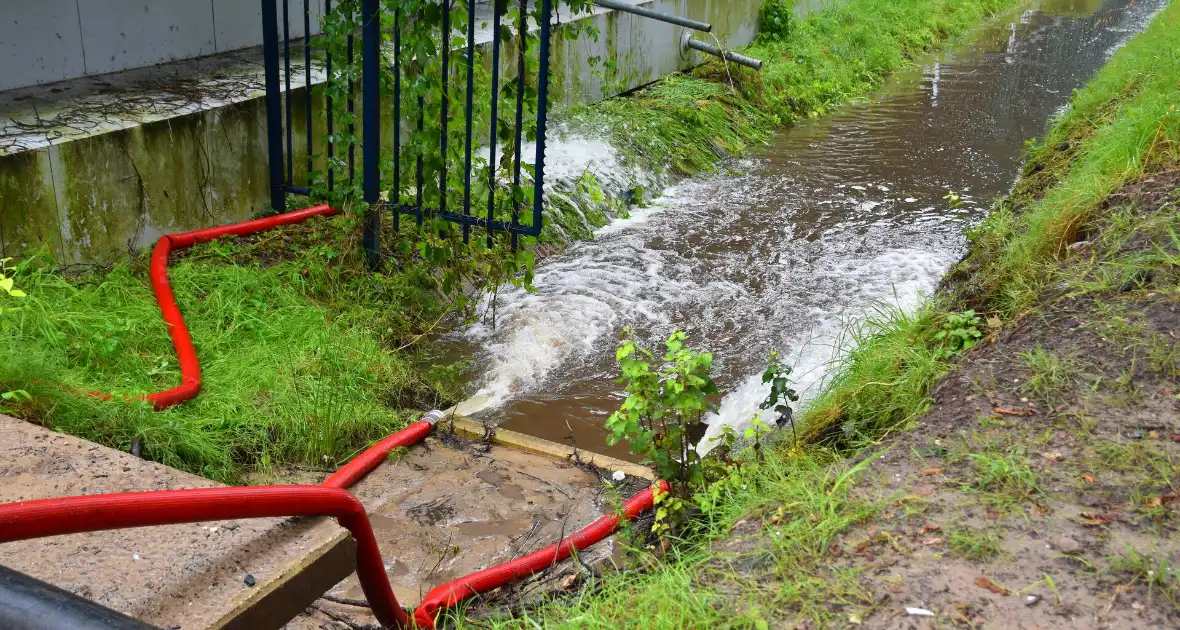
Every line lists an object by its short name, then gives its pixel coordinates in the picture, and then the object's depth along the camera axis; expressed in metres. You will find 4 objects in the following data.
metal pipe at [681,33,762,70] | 9.30
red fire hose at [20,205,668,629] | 1.53
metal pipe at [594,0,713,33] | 7.24
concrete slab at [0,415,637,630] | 2.27
